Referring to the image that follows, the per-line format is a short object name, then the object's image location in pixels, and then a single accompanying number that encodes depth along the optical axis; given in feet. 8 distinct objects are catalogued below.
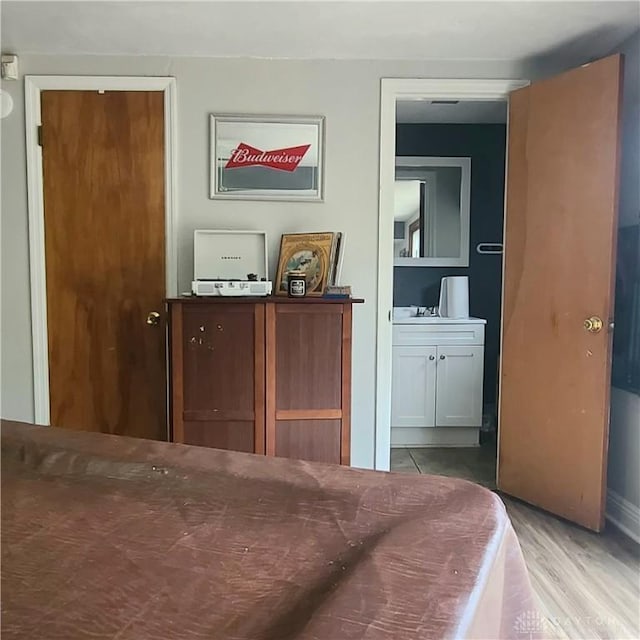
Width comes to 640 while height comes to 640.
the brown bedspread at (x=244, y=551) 2.08
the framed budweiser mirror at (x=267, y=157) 9.33
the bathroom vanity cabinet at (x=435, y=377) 11.91
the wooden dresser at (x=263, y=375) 8.00
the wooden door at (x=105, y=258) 9.21
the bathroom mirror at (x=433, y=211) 13.42
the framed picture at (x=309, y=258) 8.95
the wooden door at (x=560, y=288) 8.02
